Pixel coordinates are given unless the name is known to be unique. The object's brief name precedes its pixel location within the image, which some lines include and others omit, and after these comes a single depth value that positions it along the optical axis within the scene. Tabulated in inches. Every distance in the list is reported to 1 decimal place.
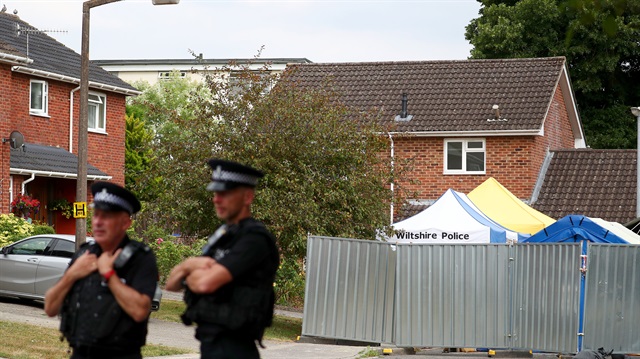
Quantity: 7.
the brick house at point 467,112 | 1293.1
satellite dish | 1123.3
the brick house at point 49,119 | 1107.3
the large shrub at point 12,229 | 957.2
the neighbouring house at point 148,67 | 2908.5
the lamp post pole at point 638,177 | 1091.9
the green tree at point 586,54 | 1700.3
